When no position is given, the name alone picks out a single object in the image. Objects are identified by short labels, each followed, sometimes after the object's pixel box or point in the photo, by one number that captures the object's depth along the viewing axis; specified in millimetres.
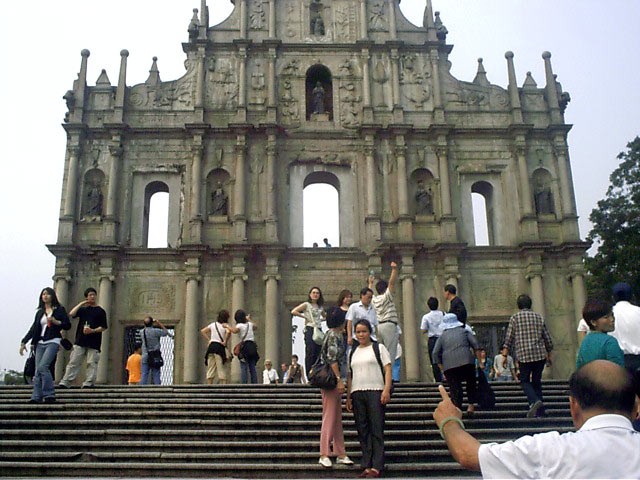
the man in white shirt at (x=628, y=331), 7262
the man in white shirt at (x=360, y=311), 10094
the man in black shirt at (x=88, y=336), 12516
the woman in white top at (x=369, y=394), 7797
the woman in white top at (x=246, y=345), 13695
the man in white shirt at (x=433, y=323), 11938
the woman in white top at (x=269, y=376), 17297
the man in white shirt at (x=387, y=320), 11789
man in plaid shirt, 9805
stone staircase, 8266
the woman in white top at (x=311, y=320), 11758
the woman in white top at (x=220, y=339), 13844
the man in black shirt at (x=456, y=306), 9977
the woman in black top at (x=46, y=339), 11031
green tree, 27062
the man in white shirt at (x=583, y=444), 2807
